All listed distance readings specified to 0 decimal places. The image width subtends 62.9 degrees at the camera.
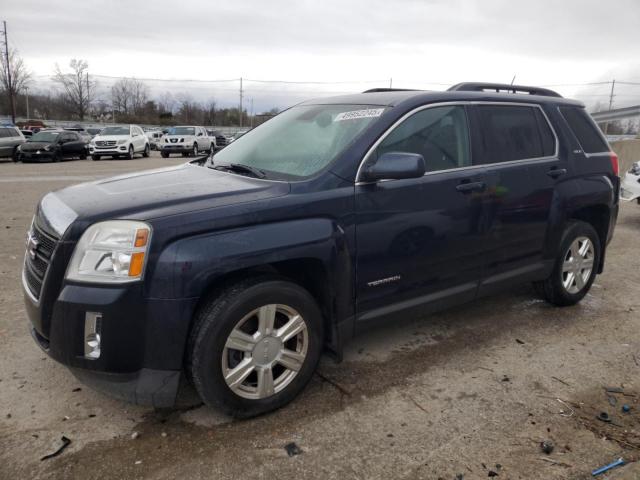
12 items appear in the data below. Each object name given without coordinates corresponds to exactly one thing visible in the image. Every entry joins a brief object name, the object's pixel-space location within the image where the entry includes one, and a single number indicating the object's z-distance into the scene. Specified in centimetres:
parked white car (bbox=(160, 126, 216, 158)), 2711
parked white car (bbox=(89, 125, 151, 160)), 2334
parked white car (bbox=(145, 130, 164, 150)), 3635
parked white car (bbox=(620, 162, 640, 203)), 846
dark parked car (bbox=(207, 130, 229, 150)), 3450
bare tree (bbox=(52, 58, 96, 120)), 7588
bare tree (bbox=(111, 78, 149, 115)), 8075
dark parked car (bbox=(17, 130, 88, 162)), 2116
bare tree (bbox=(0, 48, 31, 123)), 5062
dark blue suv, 254
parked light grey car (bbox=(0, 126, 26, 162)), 2133
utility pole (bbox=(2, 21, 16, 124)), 4984
